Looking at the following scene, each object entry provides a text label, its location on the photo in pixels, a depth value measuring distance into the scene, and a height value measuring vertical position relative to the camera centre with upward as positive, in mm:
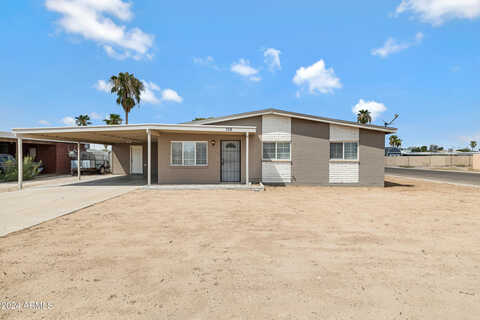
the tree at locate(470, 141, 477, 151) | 81106 +6131
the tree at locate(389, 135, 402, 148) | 62012 +5563
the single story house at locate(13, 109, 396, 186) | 11969 +510
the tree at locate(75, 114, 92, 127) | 35438 +6522
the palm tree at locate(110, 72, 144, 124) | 22859 +7260
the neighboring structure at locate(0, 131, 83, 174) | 17453 +745
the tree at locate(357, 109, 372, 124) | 44009 +8722
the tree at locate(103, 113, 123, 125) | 28391 +5311
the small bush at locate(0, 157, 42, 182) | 13766 -558
